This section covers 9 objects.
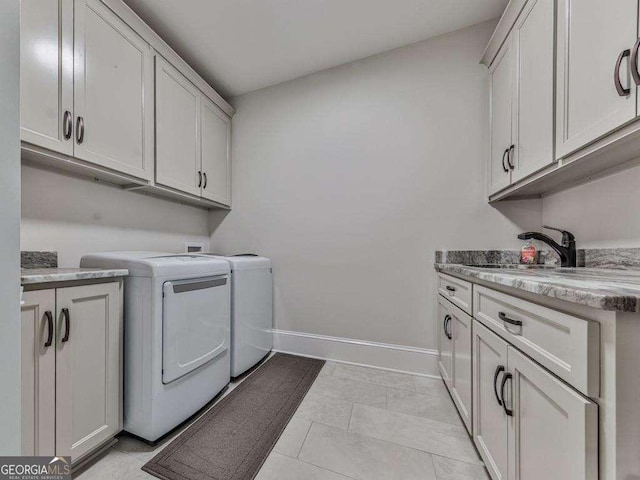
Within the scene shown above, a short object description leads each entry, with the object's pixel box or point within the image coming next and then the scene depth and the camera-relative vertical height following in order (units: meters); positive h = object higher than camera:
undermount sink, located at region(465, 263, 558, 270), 1.49 -0.16
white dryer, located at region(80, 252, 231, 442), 1.21 -0.53
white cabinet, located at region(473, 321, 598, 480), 0.53 -0.50
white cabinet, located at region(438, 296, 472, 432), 1.22 -0.64
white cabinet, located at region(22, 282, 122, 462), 0.92 -0.54
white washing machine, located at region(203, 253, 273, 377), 1.81 -0.57
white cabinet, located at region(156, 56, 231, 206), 1.77 +0.83
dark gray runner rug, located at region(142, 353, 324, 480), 1.09 -1.01
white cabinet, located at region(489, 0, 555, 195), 1.15 +0.78
